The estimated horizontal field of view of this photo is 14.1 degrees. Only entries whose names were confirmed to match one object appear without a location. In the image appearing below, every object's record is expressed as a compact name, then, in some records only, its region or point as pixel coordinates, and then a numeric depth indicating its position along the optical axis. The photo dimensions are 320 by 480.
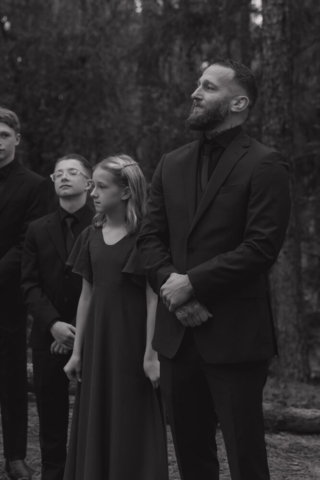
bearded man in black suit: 5.84
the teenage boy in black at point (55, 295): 8.02
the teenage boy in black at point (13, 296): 8.87
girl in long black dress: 7.07
